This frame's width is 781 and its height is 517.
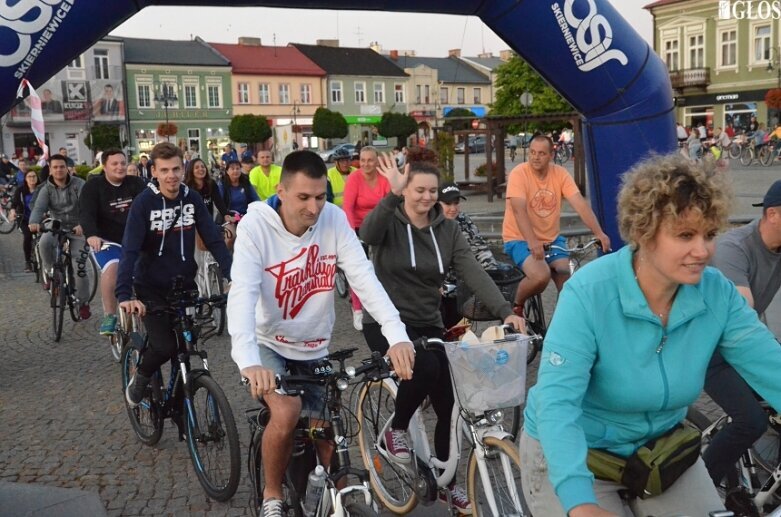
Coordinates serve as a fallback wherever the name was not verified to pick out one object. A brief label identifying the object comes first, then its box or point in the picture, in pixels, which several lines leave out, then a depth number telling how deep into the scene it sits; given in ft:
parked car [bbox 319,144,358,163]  181.81
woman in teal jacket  7.22
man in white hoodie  11.47
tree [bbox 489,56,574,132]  183.52
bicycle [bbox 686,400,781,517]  12.35
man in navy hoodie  16.81
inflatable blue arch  20.57
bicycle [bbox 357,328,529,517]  10.92
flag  21.13
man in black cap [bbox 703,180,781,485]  12.07
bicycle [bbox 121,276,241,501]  14.98
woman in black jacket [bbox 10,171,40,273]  46.38
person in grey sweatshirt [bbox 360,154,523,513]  14.47
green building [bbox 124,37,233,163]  215.92
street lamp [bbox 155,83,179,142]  214.18
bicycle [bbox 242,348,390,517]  10.64
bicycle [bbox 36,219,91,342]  30.53
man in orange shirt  22.79
